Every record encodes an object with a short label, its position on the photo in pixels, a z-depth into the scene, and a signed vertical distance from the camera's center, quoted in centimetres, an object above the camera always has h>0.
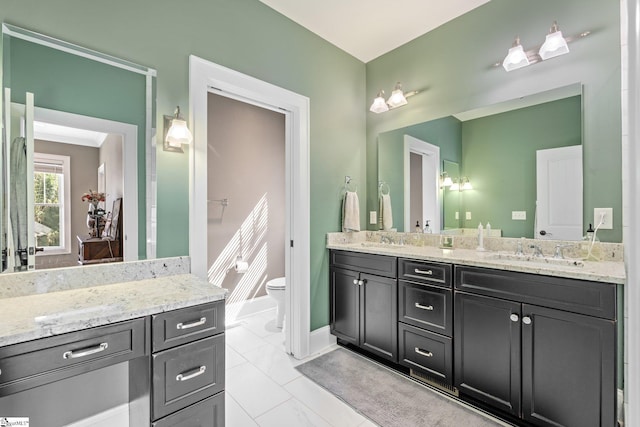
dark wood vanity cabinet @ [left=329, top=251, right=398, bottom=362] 224 -74
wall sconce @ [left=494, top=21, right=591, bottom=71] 182 +106
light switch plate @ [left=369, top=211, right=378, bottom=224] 297 -4
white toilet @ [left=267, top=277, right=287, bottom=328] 300 -84
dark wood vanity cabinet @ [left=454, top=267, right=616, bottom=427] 137 -71
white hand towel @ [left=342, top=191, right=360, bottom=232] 278 +0
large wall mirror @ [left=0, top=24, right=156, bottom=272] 134 +29
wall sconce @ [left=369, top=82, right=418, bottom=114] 263 +103
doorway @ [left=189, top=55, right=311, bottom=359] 232 +8
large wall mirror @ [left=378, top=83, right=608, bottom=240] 187 +35
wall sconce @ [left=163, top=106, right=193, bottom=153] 167 +46
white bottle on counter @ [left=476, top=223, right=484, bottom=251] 224 -20
